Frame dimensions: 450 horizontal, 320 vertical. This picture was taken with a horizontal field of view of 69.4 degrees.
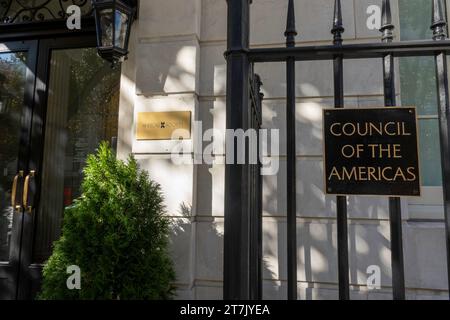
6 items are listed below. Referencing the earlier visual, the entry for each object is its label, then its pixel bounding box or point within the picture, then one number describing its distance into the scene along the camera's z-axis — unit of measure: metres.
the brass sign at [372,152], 1.35
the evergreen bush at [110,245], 2.49
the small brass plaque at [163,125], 3.17
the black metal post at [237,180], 1.33
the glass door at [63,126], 3.85
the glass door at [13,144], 3.75
